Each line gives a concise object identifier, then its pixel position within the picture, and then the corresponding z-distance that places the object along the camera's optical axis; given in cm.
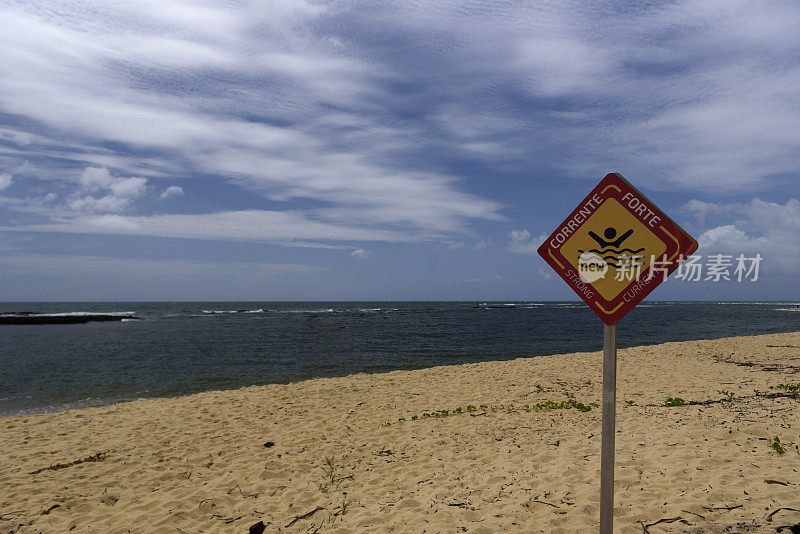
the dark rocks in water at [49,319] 5750
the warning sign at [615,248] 245
